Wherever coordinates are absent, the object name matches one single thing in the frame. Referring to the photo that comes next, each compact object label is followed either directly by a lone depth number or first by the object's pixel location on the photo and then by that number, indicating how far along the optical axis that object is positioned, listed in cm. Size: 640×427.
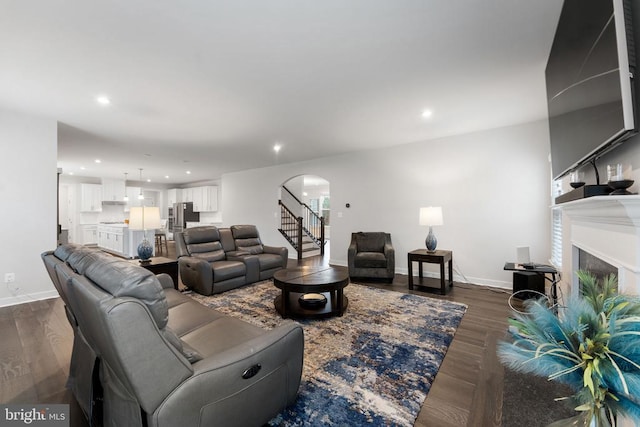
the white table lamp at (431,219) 427
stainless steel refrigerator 1022
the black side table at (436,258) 399
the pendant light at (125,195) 933
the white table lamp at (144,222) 346
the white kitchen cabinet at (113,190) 915
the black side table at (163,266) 339
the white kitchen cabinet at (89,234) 892
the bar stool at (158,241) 798
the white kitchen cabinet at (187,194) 1040
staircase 717
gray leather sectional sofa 100
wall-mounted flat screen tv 110
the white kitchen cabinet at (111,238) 739
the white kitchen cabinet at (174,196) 1091
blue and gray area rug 164
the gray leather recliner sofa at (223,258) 389
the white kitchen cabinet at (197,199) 1007
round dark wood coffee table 293
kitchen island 707
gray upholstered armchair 455
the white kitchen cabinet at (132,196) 993
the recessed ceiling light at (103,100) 311
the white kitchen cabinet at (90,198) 873
